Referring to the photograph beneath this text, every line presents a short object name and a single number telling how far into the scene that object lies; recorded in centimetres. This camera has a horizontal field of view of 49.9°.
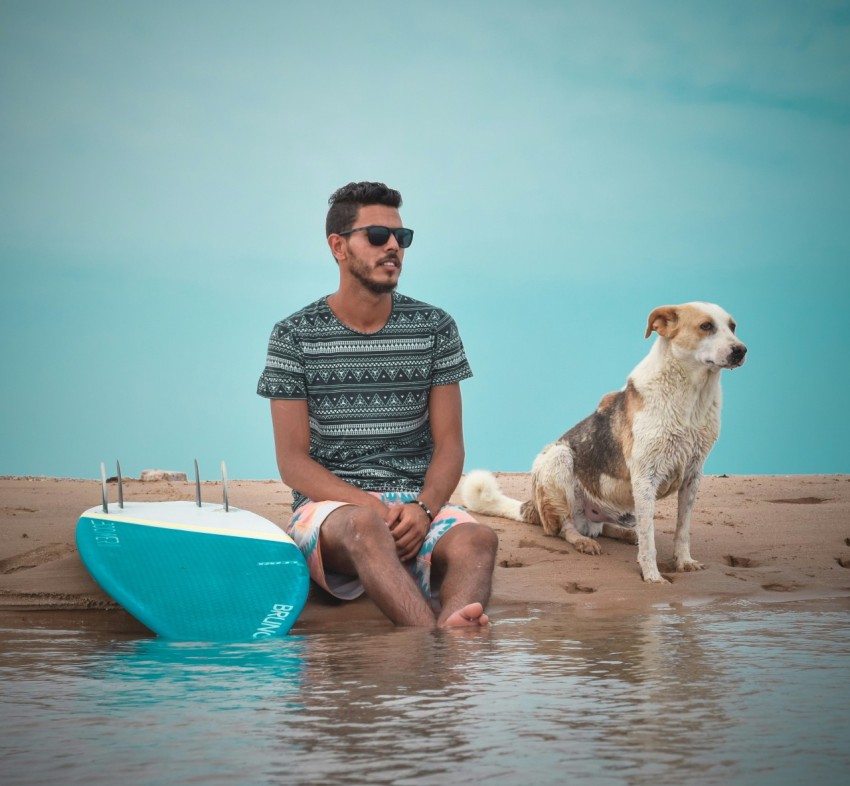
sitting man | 425
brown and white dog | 539
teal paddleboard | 400
